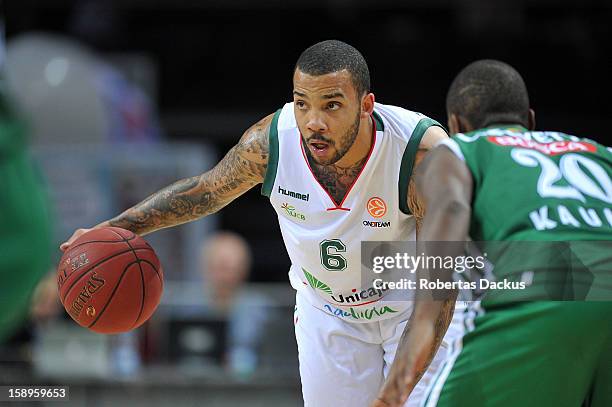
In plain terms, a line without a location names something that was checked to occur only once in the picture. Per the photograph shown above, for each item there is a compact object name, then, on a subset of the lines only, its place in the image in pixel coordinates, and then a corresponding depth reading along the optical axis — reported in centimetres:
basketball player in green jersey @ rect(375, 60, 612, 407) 687
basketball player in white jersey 896
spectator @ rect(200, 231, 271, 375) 1625
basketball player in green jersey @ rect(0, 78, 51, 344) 646
